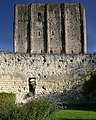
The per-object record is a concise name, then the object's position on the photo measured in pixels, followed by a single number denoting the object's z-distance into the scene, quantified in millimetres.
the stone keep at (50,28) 19586
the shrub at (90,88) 9475
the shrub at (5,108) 5272
